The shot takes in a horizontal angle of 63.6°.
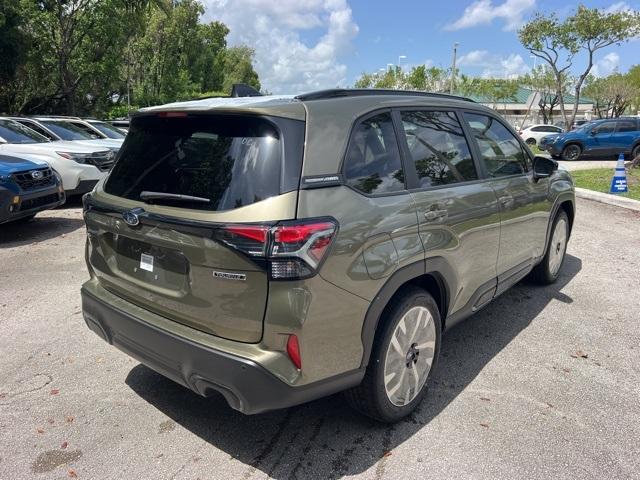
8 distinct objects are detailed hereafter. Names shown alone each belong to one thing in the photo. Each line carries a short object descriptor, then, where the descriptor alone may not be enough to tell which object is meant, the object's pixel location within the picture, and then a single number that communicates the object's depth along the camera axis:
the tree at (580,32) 29.16
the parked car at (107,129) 12.45
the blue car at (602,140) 18.75
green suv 2.30
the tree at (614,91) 48.97
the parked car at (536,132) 29.11
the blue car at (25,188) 6.82
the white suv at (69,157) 9.14
